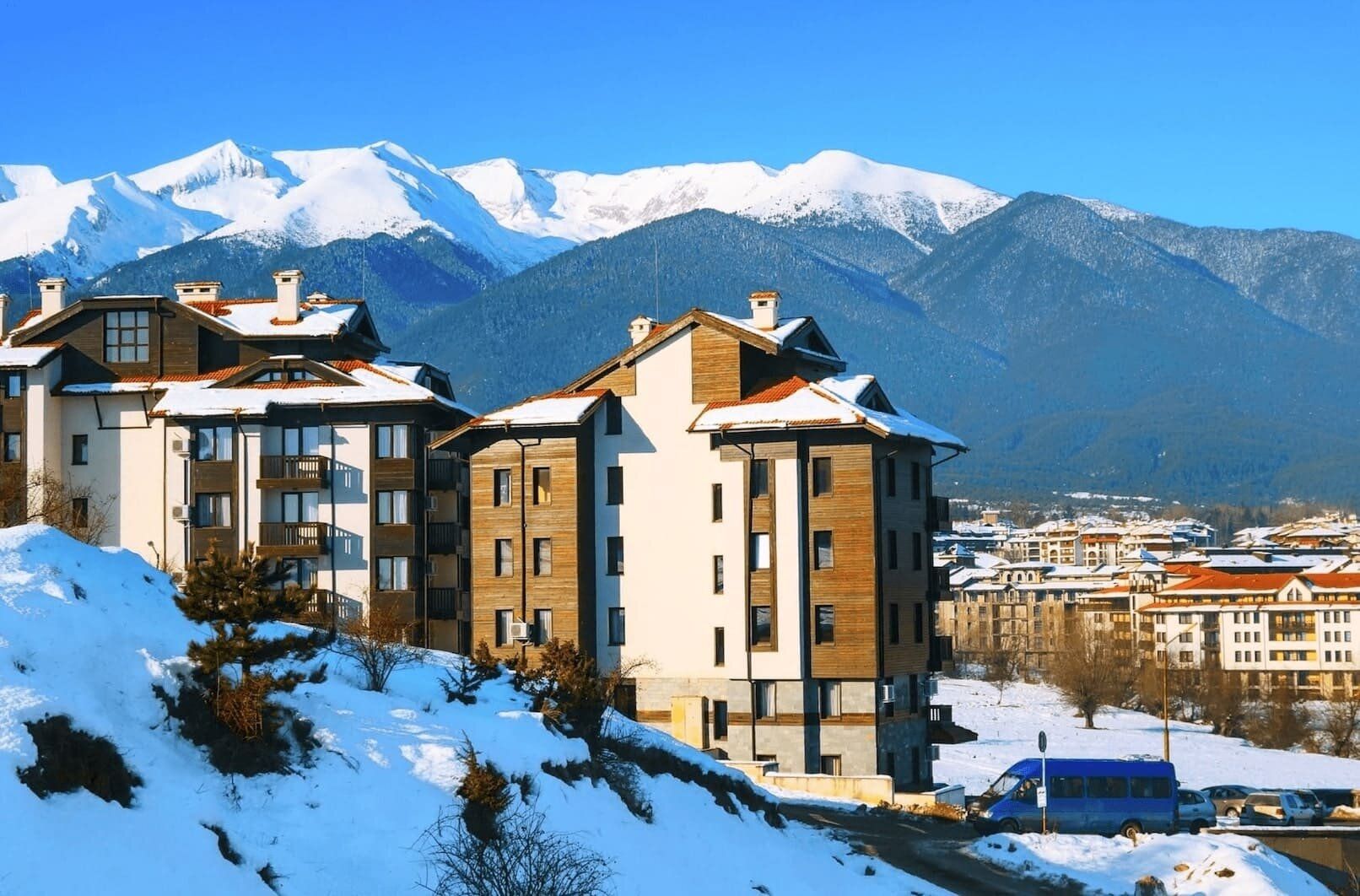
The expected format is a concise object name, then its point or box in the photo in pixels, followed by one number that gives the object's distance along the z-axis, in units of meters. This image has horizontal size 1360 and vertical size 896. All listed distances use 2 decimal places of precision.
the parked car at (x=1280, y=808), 63.09
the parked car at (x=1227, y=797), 65.75
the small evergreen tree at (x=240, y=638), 28.16
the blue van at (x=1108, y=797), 53.31
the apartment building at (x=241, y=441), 70.75
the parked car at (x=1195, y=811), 57.62
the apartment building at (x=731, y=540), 63.53
